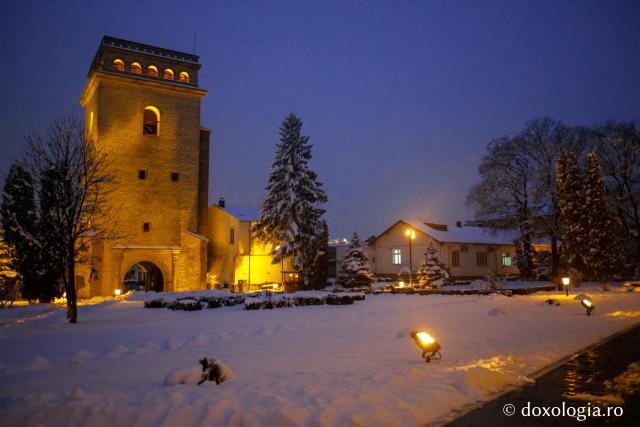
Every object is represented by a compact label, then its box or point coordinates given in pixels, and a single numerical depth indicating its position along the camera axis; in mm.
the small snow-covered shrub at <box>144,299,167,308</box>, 19797
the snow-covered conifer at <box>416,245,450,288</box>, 35750
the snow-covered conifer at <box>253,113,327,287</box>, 36438
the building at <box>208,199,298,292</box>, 42500
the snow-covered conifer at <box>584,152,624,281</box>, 31672
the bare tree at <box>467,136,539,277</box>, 40500
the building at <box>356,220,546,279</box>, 48375
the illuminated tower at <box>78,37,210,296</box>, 32438
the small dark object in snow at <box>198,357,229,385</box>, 7262
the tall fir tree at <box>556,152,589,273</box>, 32875
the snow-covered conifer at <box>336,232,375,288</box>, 35562
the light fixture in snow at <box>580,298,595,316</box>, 16844
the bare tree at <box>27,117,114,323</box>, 16062
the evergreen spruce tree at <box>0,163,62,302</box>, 28125
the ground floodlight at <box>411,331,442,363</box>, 8750
